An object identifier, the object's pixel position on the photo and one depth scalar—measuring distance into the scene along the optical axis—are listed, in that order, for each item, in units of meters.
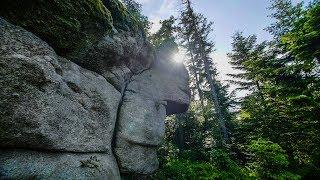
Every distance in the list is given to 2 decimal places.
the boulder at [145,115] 5.75
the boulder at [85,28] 4.04
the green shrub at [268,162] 6.23
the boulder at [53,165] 3.43
